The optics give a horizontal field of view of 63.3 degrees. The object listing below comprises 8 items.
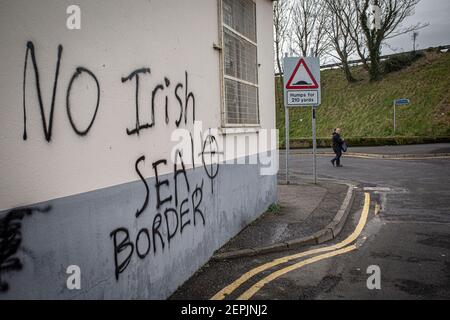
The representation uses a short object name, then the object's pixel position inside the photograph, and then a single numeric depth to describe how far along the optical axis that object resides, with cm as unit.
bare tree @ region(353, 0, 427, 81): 3164
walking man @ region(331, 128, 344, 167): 1641
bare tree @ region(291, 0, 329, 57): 3264
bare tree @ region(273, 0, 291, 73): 3142
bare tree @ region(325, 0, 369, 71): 3253
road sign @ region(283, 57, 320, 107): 1023
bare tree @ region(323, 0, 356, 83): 3256
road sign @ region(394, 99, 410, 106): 2439
